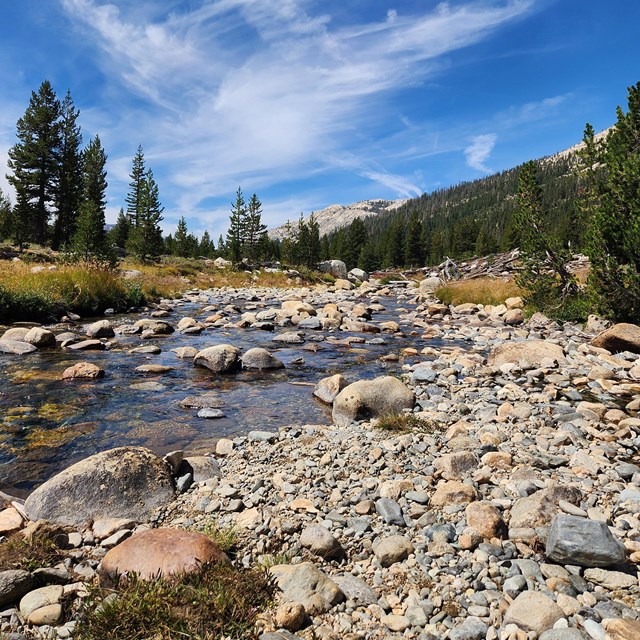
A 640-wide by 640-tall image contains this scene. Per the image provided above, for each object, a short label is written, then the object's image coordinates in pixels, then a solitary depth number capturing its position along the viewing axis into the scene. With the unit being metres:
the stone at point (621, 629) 2.57
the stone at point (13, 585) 2.97
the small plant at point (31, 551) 3.41
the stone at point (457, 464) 5.04
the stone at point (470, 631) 2.74
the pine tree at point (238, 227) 67.94
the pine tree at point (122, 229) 67.56
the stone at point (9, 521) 4.12
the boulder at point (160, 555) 3.20
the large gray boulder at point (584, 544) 3.26
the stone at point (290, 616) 2.83
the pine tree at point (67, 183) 45.38
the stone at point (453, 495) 4.44
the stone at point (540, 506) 3.94
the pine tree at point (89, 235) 31.31
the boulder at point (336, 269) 69.00
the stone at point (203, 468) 5.52
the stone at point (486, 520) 3.82
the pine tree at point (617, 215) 12.62
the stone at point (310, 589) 3.06
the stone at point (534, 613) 2.73
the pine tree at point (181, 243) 78.19
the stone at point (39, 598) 2.92
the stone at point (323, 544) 3.73
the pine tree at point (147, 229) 51.69
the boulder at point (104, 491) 4.47
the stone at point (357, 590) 3.16
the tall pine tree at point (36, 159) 42.94
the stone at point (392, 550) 3.61
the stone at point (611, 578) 3.13
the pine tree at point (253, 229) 69.81
